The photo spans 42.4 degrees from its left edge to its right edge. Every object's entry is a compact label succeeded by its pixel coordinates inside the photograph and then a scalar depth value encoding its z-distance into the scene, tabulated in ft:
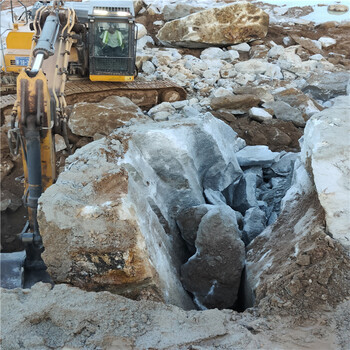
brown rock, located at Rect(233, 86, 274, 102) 30.18
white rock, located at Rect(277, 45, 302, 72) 38.17
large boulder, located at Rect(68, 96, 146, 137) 24.64
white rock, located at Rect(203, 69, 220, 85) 34.50
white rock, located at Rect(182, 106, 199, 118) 25.77
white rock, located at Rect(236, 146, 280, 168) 19.22
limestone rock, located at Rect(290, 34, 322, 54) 42.94
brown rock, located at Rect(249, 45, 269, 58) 41.22
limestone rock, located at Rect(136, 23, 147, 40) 43.14
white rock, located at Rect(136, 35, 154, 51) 41.90
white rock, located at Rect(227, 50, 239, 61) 40.52
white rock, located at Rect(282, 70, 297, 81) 36.65
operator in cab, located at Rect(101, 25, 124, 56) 27.20
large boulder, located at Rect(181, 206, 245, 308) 12.15
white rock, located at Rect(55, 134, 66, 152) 23.97
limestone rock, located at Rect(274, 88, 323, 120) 29.17
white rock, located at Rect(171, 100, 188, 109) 28.60
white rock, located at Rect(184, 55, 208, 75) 36.60
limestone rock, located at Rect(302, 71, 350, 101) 33.40
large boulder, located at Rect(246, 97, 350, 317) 9.36
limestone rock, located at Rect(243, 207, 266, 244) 14.24
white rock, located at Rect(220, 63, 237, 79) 35.83
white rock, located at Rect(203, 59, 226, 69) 38.04
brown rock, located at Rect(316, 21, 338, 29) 50.78
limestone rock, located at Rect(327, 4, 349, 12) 58.90
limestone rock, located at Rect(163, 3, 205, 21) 47.91
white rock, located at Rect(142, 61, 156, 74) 35.56
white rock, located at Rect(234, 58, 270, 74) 36.81
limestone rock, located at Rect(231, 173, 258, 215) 16.28
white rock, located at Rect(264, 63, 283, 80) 36.29
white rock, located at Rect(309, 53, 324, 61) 40.44
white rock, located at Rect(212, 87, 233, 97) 30.83
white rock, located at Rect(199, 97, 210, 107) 29.55
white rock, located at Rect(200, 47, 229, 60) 40.60
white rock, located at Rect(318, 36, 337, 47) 45.52
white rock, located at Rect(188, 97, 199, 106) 29.73
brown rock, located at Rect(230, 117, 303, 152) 24.73
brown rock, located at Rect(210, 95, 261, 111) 28.84
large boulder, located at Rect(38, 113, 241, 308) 10.46
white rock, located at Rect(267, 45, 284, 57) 40.60
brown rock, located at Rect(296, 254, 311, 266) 9.87
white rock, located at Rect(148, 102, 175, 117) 28.28
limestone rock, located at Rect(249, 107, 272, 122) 27.22
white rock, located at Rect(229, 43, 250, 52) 43.03
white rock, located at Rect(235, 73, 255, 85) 34.68
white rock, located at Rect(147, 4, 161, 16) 50.78
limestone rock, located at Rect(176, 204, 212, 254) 13.42
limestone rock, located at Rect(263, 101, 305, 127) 27.37
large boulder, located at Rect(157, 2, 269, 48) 42.37
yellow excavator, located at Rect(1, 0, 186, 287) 13.51
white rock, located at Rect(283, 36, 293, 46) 45.40
